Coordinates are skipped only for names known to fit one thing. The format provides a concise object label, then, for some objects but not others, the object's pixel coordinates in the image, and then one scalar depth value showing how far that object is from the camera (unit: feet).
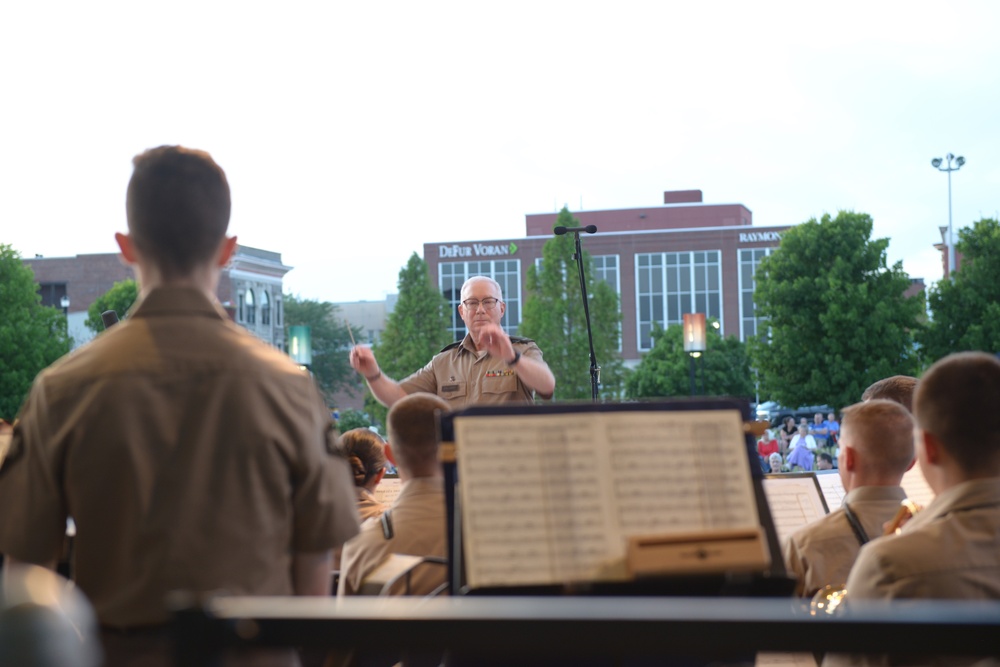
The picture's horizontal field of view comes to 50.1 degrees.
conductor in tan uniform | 18.99
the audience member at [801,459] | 60.08
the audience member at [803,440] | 66.23
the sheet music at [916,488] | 13.97
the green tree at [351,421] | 159.79
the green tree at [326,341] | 257.55
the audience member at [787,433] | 93.04
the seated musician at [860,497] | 11.56
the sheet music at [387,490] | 16.92
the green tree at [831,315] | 114.93
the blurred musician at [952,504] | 8.30
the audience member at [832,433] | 89.86
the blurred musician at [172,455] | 6.77
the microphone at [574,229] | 25.30
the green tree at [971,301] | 109.40
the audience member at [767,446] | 68.74
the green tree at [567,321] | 153.58
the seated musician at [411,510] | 11.37
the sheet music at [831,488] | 17.07
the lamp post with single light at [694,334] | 79.61
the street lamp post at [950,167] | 135.85
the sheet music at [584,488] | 7.09
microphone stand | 23.76
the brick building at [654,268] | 210.38
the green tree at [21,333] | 113.60
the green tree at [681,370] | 167.63
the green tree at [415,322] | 171.01
